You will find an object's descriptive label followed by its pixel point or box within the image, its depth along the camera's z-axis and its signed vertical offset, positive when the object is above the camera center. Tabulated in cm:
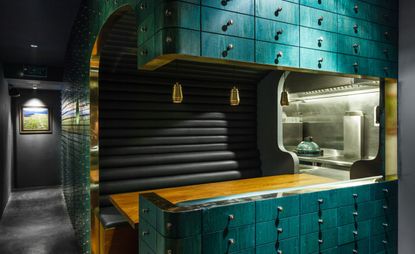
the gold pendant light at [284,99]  348 +31
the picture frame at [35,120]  889 +16
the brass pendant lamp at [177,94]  298 +32
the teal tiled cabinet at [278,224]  180 -72
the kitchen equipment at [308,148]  568 -47
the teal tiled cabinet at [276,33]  176 +67
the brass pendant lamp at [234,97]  334 +32
